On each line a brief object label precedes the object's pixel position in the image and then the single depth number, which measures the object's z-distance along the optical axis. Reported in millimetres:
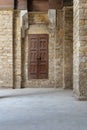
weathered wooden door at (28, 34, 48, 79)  12984
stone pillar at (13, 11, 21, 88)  12820
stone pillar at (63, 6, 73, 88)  12242
